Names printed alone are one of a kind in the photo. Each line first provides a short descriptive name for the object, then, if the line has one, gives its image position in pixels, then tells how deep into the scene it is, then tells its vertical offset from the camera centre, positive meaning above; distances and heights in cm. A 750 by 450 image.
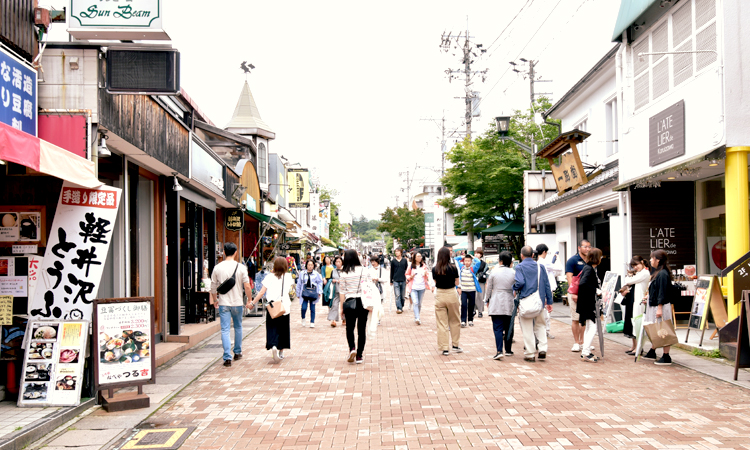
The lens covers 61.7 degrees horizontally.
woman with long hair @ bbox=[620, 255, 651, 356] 998 -70
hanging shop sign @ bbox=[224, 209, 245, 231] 1806 +70
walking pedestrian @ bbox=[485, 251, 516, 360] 984 -90
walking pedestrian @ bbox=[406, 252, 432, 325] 1531 -95
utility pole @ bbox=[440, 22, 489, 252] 3384 +957
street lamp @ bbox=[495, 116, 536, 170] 2122 +398
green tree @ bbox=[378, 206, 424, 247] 7175 +191
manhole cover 552 -177
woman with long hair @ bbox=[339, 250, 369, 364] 959 -96
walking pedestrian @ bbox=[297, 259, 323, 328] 1471 -100
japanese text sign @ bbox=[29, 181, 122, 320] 689 -9
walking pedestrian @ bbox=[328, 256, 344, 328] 1497 -146
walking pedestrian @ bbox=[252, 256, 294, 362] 972 -99
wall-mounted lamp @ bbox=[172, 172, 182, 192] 1149 +108
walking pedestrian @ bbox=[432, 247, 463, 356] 1012 -90
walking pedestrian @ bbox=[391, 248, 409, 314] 1803 -98
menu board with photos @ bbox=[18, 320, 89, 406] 653 -124
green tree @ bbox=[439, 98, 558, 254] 2689 +276
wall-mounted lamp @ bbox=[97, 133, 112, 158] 749 +115
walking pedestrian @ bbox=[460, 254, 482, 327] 1405 -107
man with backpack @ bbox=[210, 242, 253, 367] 964 -73
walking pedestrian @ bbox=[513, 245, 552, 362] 962 -89
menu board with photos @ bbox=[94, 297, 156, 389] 691 -109
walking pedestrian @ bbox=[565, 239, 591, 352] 1032 -59
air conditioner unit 760 +214
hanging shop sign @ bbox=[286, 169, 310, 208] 3759 +336
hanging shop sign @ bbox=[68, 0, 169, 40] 734 +269
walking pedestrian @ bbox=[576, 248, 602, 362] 955 -91
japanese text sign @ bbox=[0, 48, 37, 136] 632 +161
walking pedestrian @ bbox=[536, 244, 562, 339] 1116 -63
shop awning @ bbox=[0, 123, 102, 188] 524 +83
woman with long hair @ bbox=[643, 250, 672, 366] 896 -80
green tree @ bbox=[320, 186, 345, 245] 7625 +369
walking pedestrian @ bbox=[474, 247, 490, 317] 1502 -65
